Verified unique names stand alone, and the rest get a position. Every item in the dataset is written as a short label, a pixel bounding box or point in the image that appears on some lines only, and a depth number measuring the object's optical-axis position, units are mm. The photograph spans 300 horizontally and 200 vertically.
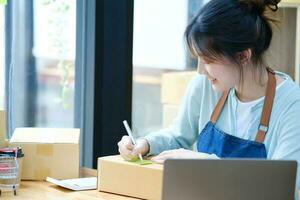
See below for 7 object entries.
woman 3159
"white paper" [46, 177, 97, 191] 3234
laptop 2754
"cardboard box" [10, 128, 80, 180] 3342
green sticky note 3155
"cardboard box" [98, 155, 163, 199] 3098
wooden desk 3141
